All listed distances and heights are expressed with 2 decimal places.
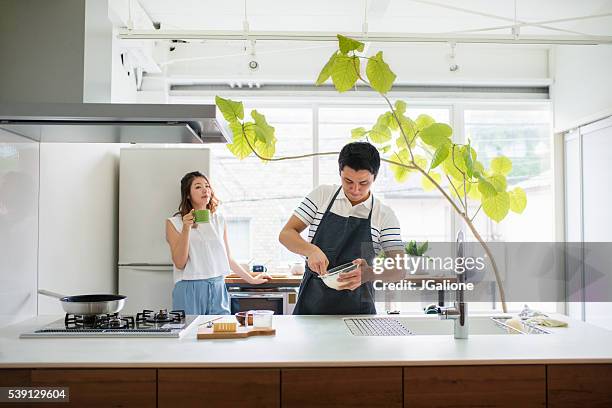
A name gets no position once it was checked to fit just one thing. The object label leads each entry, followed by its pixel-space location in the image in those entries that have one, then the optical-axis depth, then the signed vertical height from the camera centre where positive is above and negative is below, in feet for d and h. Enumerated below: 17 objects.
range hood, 7.04 +1.23
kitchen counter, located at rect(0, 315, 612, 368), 5.71 -1.39
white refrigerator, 13.79 +0.08
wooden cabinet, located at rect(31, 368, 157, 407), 5.68 -1.62
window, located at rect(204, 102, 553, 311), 18.16 +1.38
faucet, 6.82 -1.09
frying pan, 7.43 -1.12
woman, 11.36 -0.84
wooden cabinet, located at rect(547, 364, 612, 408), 5.89 -1.66
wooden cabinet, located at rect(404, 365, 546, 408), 5.80 -1.65
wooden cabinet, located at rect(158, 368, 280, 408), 5.69 -1.65
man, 8.47 -0.14
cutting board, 6.80 -1.35
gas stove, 6.89 -1.35
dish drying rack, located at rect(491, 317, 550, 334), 7.55 -1.43
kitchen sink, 7.62 -1.44
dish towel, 7.73 -1.36
